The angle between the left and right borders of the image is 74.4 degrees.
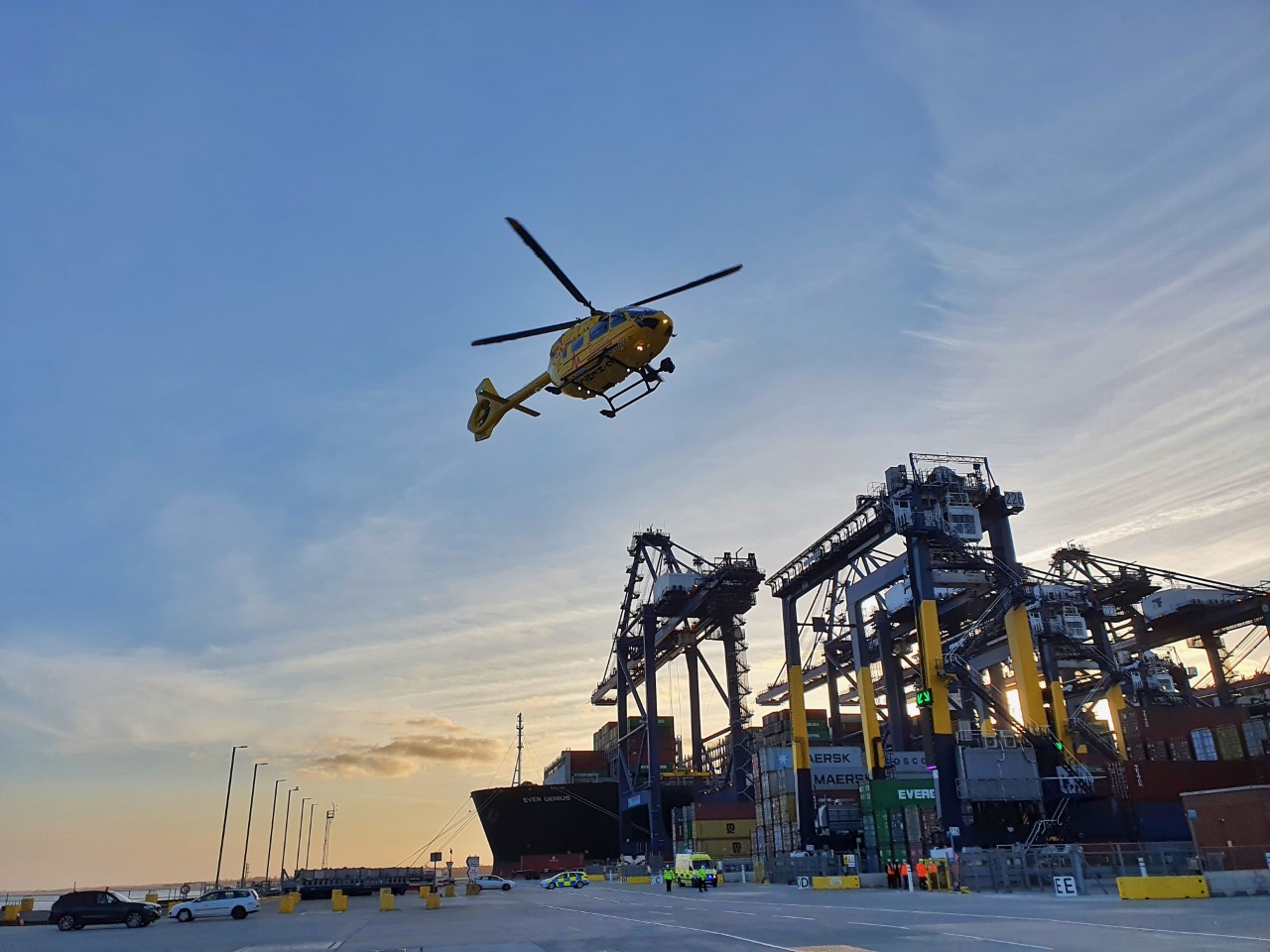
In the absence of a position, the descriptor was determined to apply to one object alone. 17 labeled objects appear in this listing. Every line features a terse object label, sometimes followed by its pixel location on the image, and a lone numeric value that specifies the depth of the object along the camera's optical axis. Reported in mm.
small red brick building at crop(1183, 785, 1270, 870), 28750
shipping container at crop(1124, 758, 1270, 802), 44875
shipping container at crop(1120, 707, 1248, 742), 53438
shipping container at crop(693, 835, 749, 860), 66688
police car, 56750
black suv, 32156
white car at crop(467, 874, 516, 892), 58219
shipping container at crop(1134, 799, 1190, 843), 43906
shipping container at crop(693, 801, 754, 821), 68062
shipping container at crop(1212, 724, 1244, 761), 51250
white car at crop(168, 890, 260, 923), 38000
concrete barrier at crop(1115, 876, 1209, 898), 25047
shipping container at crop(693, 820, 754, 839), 67250
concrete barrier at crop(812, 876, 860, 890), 39250
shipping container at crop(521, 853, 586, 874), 85125
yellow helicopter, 22422
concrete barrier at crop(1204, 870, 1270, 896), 24469
